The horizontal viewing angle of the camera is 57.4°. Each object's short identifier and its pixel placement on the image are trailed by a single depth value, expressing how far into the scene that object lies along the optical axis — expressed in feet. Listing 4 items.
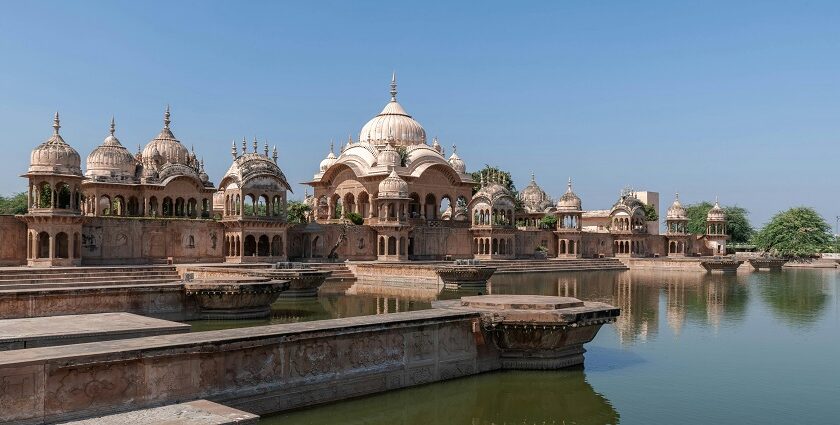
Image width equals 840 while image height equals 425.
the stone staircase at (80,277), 67.21
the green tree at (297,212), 127.35
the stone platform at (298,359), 26.78
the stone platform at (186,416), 25.14
